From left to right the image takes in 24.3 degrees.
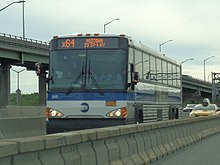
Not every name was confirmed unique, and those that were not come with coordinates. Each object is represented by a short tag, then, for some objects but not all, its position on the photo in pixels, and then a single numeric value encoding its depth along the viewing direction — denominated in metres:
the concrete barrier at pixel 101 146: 6.59
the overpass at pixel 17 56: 58.78
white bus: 16.91
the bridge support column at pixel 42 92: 70.19
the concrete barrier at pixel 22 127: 19.68
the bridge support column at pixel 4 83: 64.75
